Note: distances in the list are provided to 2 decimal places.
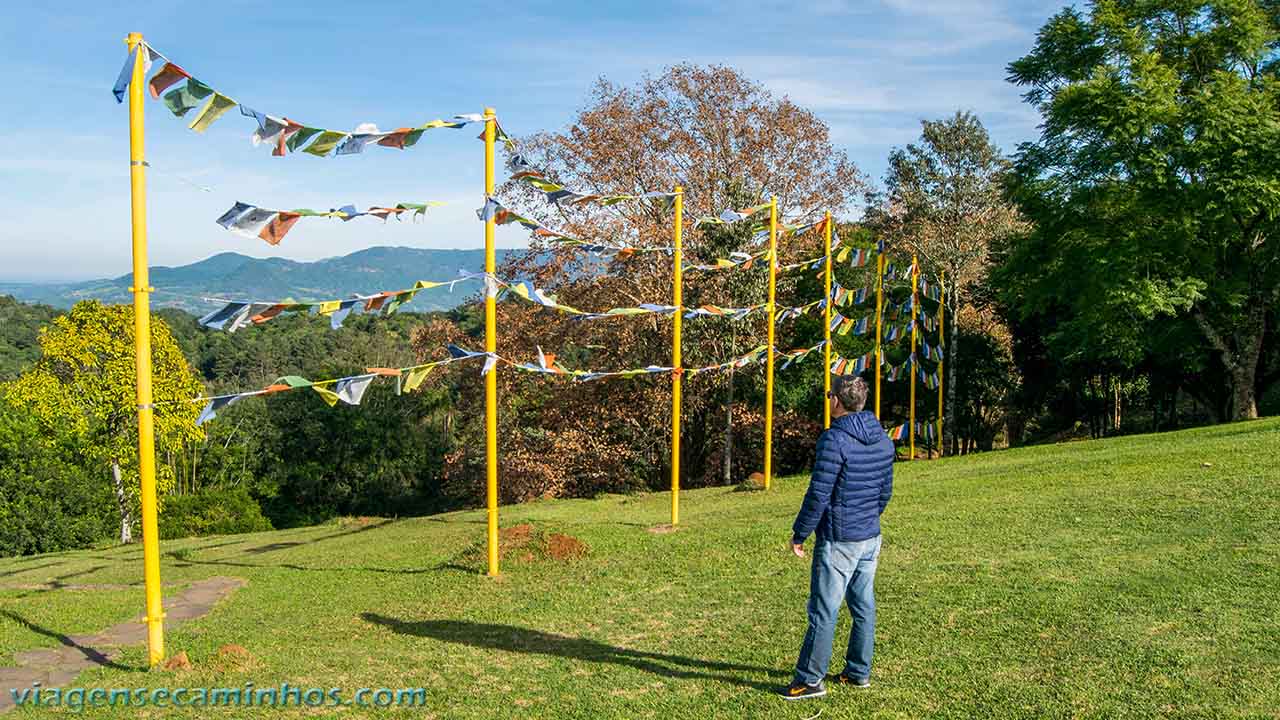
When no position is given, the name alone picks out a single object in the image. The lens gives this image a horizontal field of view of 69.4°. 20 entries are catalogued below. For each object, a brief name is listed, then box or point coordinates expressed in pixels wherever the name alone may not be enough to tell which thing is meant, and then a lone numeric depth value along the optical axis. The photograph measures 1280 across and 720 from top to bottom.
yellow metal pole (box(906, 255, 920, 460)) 21.76
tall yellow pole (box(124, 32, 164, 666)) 6.49
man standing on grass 5.54
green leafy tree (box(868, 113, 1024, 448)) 28.73
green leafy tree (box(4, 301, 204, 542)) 24.39
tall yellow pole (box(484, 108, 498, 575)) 9.26
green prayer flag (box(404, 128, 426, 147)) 8.70
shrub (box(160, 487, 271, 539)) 33.59
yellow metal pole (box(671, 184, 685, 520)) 12.04
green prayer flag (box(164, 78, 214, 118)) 6.90
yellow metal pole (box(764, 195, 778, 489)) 14.34
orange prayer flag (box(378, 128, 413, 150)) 8.66
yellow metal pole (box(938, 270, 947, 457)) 24.09
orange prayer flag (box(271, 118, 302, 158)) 7.87
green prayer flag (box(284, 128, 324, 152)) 7.95
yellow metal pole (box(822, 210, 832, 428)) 16.29
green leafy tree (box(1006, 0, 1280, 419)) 20.45
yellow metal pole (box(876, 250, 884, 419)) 20.12
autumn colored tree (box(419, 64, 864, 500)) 23.28
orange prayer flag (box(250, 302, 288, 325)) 7.99
